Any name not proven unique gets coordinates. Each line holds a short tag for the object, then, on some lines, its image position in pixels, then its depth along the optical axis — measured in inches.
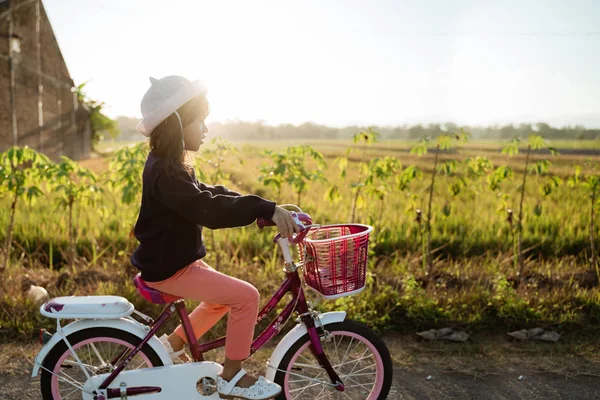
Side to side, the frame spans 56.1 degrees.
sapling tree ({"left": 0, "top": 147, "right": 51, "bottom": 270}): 163.6
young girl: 88.5
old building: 414.6
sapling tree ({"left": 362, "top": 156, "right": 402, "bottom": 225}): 189.3
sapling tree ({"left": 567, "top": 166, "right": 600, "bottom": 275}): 194.9
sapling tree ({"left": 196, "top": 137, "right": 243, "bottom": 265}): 183.3
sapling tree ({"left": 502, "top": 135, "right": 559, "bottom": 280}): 186.0
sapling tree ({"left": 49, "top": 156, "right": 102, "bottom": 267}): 170.9
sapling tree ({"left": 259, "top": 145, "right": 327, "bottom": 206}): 184.4
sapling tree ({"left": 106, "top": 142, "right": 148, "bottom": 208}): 170.6
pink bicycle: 94.2
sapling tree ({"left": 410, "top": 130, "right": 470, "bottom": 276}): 186.9
